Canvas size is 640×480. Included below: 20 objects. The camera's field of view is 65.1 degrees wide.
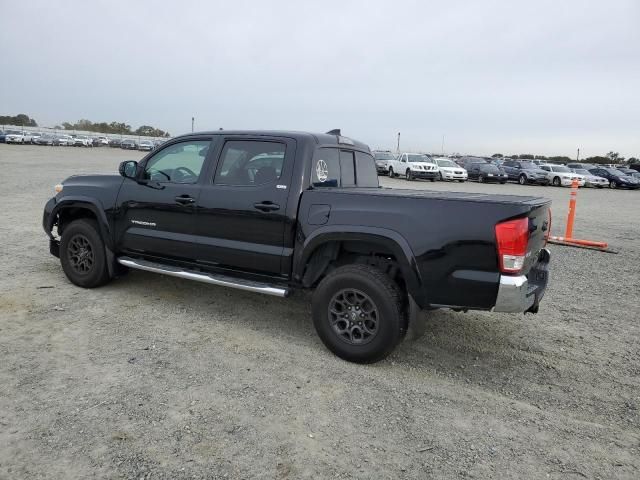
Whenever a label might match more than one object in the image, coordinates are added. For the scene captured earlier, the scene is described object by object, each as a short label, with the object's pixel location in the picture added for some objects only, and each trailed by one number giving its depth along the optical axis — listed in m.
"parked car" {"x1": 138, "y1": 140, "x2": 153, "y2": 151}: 62.12
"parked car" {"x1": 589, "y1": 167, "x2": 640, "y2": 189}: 32.94
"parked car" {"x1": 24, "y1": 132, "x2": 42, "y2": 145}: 56.14
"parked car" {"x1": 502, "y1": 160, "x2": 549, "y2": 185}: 31.97
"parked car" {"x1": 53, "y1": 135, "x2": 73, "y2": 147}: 58.88
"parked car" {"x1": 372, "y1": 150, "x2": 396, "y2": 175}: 33.22
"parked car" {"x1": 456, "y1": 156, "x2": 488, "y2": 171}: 35.08
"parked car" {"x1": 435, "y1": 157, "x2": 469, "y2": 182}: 30.48
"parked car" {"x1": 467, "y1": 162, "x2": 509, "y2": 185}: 32.62
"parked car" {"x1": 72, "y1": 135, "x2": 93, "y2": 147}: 61.08
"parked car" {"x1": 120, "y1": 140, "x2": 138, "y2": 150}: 63.81
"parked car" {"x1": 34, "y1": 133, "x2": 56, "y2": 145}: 57.28
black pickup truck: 3.52
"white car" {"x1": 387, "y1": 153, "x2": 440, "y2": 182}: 29.73
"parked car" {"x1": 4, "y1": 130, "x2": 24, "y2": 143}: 53.31
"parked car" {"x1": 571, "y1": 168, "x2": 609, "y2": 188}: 32.59
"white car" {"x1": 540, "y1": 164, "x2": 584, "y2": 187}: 31.50
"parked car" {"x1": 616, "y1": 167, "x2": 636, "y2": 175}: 35.44
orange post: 9.64
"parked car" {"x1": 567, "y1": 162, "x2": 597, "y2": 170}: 39.31
